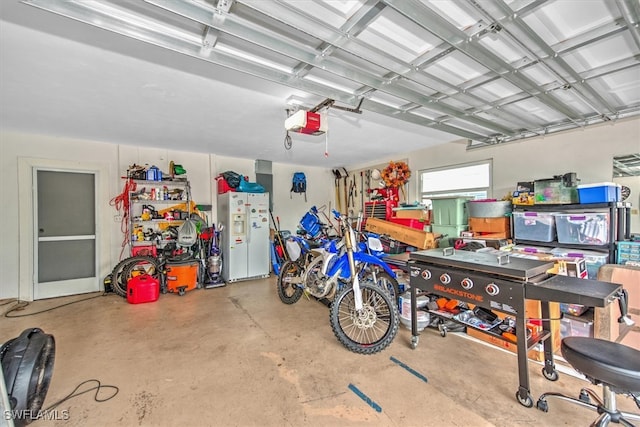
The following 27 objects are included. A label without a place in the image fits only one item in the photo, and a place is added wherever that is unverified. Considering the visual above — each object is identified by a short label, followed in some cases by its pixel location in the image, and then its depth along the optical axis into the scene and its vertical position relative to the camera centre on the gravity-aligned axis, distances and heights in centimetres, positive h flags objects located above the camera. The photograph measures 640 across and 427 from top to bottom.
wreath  514 +76
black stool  127 -78
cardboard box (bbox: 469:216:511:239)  342 -19
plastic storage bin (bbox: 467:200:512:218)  347 +5
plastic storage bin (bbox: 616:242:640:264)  252 -41
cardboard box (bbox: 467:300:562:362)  230 -104
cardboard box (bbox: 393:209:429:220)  424 -1
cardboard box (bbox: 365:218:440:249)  381 -31
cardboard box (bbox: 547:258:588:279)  251 -54
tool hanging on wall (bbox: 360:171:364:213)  632 +57
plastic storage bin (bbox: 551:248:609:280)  265 -49
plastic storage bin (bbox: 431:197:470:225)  375 +2
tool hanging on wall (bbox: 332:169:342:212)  691 +71
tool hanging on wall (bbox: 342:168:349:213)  677 +60
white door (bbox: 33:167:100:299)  416 -25
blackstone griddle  164 -50
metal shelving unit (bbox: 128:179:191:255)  470 +24
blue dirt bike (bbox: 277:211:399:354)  248 -84
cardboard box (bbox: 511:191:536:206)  317 +16
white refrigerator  504 -39
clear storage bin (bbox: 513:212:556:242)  302 -18
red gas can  392 -108
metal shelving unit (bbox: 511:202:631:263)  259 -9
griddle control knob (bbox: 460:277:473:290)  203 -55
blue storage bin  259 +17
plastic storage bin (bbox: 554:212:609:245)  266 -18
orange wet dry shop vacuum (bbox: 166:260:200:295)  439 -100
